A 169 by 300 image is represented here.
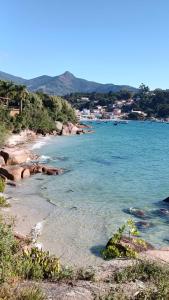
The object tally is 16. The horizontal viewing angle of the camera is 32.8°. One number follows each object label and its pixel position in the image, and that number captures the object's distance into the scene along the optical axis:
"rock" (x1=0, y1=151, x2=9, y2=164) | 29.32
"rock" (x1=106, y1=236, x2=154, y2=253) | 12.09
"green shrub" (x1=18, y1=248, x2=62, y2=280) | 7.13
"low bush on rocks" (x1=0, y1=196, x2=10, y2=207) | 16.85
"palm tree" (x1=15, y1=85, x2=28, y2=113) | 59.78
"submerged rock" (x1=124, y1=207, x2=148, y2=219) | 17.55
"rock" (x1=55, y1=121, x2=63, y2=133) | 68.55
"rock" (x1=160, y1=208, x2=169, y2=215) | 18.13
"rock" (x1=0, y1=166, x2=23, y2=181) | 24.35
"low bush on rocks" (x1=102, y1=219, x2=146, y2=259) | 11.50
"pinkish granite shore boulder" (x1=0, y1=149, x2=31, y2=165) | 29.40
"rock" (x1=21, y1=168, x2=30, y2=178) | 25.41
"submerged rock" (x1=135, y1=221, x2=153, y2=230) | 15.86
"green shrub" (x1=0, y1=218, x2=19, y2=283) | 6.28
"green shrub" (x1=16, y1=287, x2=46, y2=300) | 5.58
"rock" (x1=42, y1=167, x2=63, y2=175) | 27.10
